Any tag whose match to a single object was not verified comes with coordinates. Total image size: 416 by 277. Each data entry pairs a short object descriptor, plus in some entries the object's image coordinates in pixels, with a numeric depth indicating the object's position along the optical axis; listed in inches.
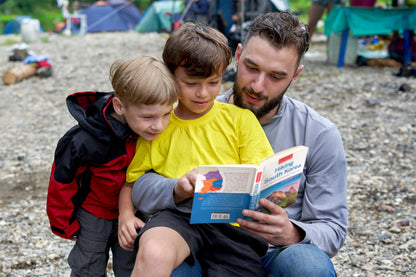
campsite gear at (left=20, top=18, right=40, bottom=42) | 552.7
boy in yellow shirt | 80.5
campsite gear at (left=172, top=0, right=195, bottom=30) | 440.0
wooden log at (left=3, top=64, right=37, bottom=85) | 358.6
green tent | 682.8
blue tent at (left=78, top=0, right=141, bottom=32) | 758.5
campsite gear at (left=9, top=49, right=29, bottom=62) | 424.5
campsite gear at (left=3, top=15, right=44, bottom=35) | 773.9
